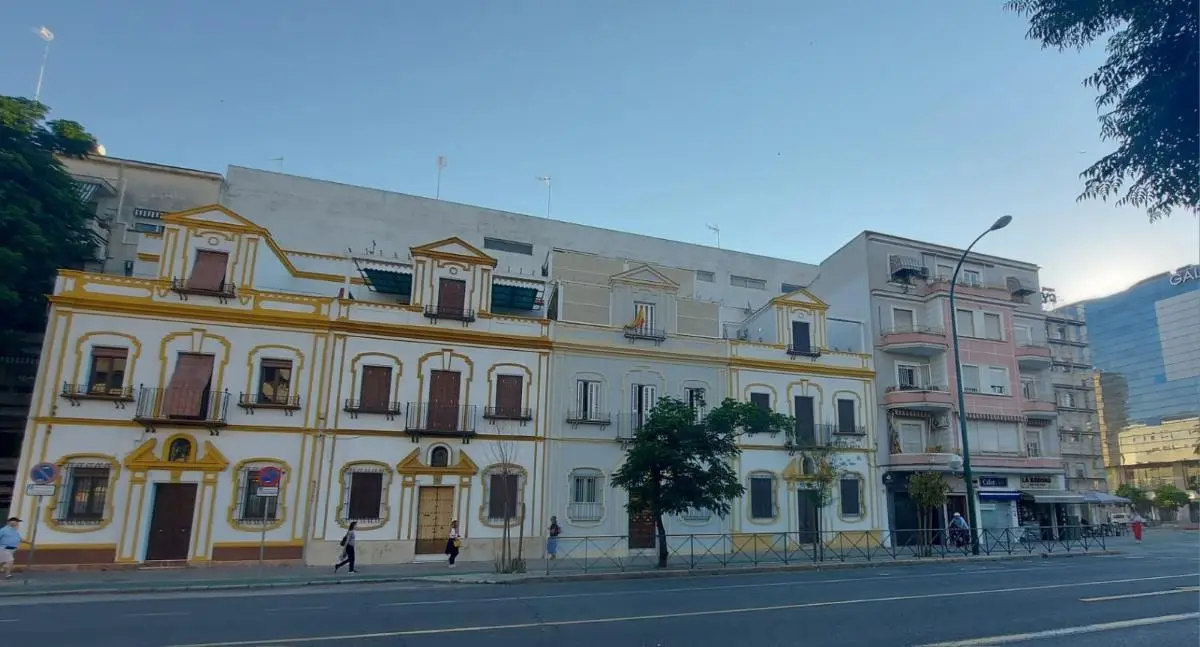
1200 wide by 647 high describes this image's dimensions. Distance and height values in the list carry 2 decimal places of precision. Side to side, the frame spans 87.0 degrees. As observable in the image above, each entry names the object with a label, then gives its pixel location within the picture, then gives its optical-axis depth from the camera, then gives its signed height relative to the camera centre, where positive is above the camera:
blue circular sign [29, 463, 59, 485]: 17.67 -0.68
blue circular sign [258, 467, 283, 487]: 18.73 -0.66
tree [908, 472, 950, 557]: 26.88 -0.82
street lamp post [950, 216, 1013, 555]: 24.45 +0.09
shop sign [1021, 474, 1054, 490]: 33.19 -0.52
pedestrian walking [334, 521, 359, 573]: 19.47 -2.76
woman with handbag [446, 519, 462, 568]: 21.01 -2.80
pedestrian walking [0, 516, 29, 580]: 17.27 -2.62
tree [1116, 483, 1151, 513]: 66.94 -2.25
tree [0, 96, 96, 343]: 23.03 +8.85
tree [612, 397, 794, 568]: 20.58 +0.06
